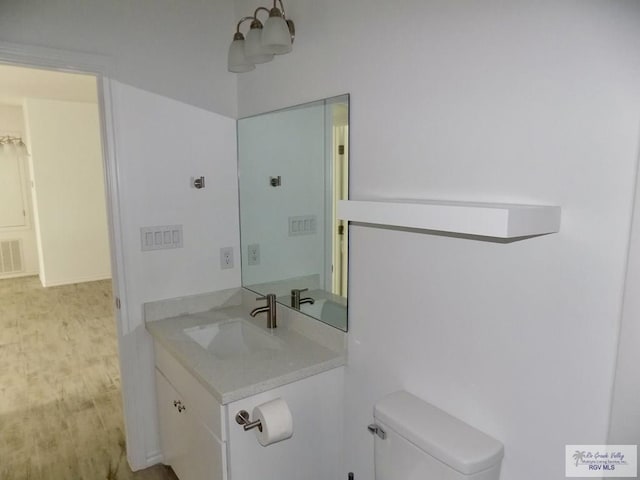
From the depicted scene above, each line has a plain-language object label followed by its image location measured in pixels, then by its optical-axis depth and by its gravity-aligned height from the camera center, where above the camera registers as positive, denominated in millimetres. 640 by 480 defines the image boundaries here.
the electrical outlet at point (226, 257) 2404 -411
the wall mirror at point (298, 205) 1830 -108
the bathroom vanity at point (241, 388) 1559 -801
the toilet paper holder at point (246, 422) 1460 -810
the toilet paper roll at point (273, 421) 1433 -790
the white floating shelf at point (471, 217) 1000 -88
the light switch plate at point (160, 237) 2141 -269
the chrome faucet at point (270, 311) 2113 -620
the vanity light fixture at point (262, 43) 1689 +574
